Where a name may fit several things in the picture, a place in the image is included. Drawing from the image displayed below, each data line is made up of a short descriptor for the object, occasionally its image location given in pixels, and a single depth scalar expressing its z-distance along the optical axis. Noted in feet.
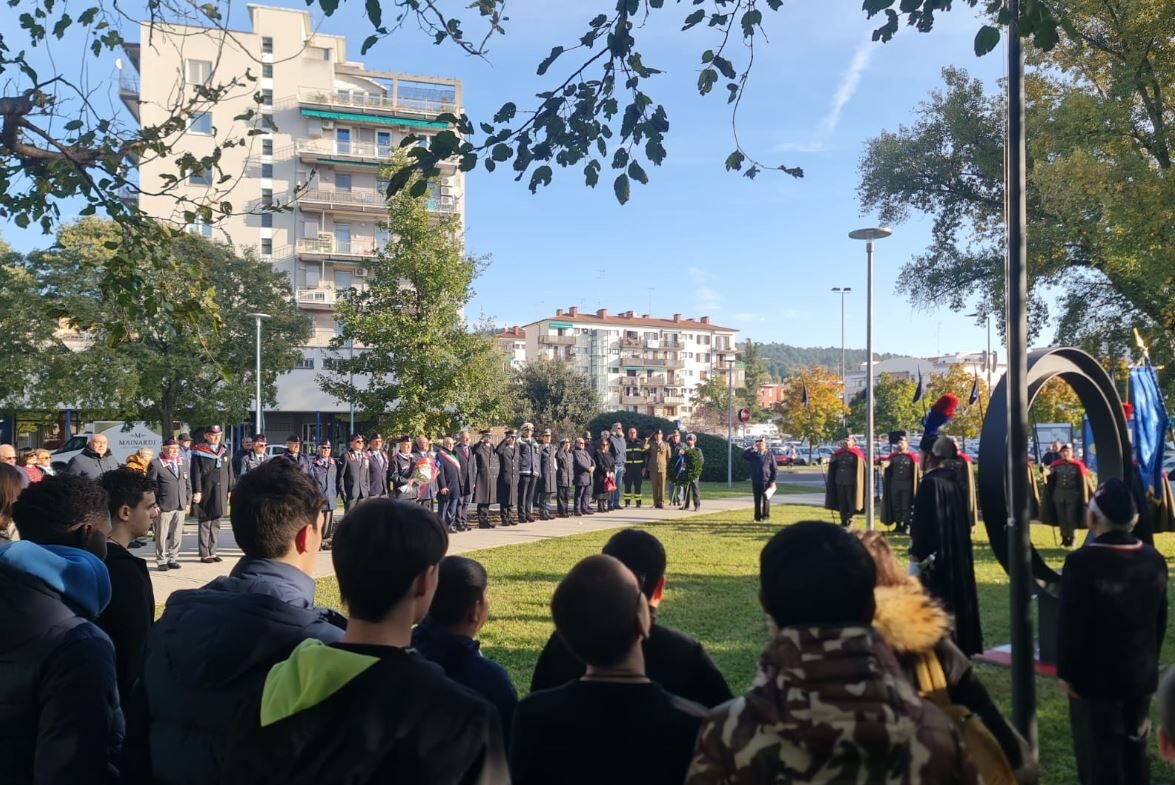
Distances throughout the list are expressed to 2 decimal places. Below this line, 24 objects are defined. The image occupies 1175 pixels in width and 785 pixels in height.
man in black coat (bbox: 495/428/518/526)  62.03
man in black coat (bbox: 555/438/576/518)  68.08
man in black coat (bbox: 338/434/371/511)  51.31
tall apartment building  173.37
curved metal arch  20.90
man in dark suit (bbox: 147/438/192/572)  40.24
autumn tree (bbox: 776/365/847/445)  192.65
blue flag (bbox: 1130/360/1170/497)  33.22
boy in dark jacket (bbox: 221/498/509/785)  5.84
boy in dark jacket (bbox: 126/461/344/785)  7.47
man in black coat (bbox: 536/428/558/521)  66.33
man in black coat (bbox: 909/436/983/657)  23.99
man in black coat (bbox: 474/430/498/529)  61.26
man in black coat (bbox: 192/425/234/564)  42.78
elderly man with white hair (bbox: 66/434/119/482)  38.73
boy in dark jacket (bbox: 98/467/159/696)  10.98
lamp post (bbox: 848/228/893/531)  47.90
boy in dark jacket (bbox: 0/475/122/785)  7.83
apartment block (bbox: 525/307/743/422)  363.35
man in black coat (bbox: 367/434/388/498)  52.65
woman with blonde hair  7.58
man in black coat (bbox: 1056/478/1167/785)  14.35
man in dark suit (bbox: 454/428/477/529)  59.07
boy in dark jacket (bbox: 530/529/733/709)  9.12
